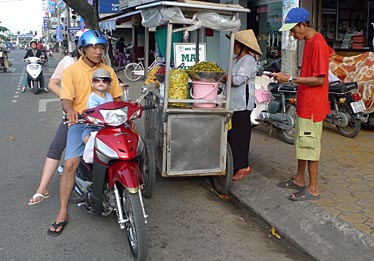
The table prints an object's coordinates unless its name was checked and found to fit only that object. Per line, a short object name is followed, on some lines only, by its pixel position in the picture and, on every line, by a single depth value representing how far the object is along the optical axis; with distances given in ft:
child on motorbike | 12.89
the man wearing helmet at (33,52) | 50.90
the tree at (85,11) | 37.76
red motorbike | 11.29
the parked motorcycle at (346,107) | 22.89
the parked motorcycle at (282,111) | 23.25
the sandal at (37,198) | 15.60
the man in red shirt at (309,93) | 13.92
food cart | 14.62
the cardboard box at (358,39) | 33.91
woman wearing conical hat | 16.16
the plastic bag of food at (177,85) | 15.01
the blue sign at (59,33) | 194.75
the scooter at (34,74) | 46.93
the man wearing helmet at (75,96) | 13.06
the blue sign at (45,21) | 294.70
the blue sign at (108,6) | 78.74
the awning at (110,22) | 70.74
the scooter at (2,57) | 74.54
